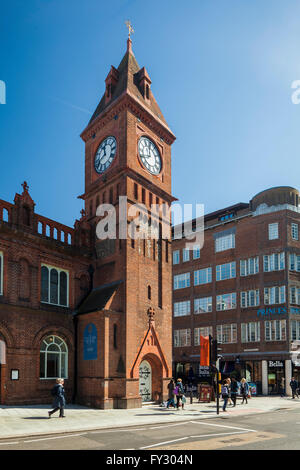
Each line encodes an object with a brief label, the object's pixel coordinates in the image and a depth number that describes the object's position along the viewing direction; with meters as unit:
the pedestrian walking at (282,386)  39.62
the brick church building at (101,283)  23.25
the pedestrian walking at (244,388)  28.47
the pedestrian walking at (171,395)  23.56
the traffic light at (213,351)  23.22
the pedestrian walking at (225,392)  23.07
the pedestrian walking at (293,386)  34.28
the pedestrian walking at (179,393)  23.36
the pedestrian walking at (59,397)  18.53
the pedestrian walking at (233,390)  25.05
